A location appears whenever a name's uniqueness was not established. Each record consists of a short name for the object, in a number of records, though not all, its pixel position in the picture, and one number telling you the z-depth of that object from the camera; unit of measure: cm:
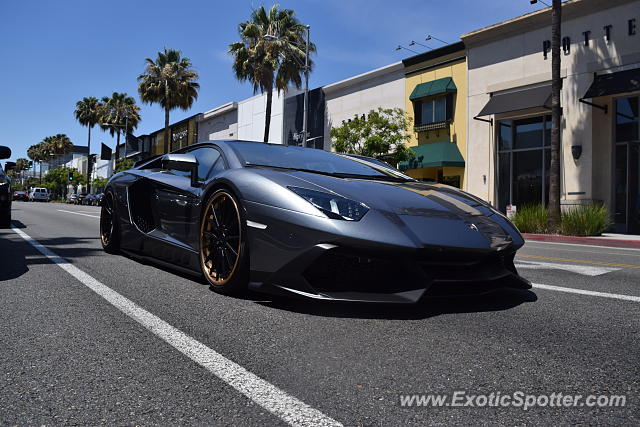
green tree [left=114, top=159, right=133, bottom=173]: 5210
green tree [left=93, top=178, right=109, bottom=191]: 6341
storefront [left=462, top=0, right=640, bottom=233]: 1709
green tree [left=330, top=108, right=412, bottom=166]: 2228
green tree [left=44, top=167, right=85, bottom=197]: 7712
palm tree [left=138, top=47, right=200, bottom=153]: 3700
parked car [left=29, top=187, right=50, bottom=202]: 5938
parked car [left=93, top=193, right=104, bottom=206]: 4489
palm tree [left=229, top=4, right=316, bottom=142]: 2733
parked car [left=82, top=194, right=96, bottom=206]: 4668
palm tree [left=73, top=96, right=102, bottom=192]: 5891
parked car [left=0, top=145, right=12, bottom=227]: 855
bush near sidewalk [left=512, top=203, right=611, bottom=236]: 1402
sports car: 288
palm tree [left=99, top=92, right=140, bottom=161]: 5347
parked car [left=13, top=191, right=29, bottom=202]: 5584
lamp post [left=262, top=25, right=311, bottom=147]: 2377
